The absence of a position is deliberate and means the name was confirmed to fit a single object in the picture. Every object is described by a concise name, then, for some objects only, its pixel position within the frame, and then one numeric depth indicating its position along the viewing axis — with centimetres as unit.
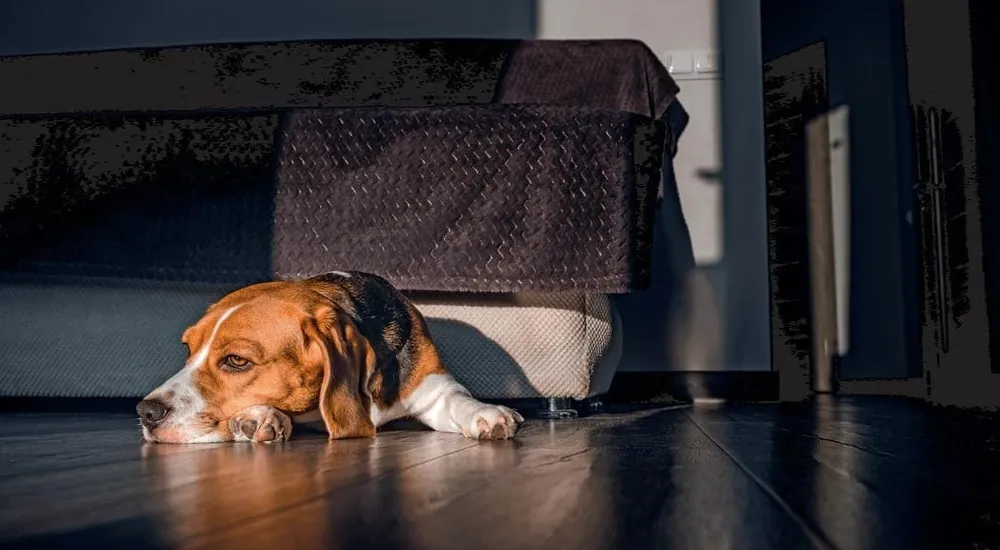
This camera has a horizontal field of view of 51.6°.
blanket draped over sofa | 227
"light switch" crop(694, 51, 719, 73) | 399
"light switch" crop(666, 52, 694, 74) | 400
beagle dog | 166
